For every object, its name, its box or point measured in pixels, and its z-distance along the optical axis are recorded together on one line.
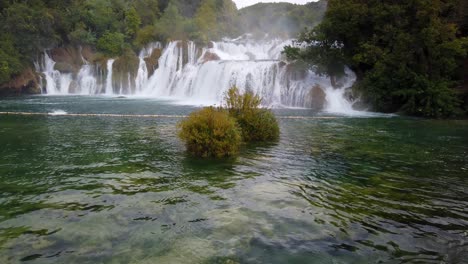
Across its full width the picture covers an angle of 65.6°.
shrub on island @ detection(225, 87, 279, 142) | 13.10
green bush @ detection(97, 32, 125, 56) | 48.53
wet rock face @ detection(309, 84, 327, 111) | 26.83
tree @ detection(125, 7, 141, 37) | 54.78
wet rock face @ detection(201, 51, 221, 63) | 41.60
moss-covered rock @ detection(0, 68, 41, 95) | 38.44
